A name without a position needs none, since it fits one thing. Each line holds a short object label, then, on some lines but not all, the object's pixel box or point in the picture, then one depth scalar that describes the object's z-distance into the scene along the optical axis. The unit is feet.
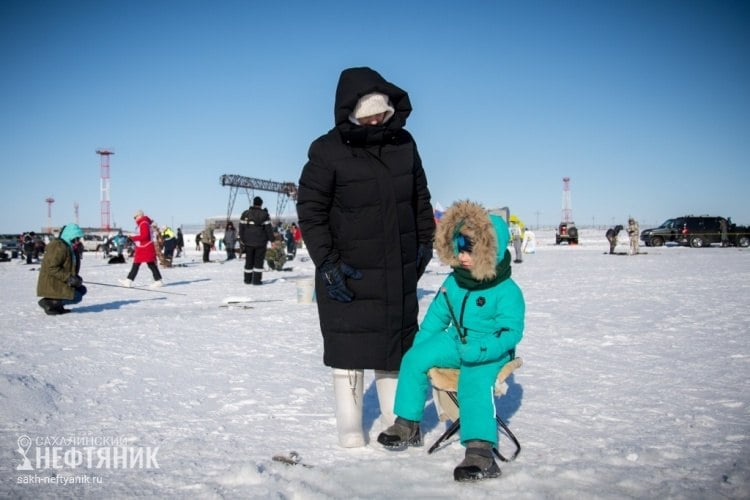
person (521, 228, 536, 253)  91.76
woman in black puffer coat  9.51
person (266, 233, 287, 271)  55.16
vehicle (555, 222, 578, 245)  134.10
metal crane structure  186.93
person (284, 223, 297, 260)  79.05
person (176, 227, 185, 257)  103.54
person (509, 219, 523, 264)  67.46
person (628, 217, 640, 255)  78.50
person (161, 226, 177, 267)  67.31
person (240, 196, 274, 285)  38.91
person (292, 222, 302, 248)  91.20
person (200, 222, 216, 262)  80.18
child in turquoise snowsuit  8.77
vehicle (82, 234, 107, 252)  130.72
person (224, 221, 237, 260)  84.12
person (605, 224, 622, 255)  86.05
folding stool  9.12
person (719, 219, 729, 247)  107.24
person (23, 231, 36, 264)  82.69
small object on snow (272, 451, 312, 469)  9.16
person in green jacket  25.96
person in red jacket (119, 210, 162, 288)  38.56
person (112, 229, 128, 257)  99.44
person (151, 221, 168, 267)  67.00
